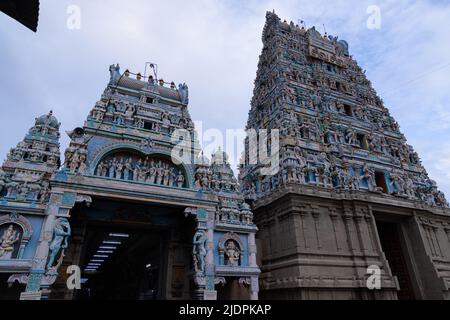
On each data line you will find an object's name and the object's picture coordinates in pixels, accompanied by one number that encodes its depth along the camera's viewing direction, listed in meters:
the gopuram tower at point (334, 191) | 18.38
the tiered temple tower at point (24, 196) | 12.19
